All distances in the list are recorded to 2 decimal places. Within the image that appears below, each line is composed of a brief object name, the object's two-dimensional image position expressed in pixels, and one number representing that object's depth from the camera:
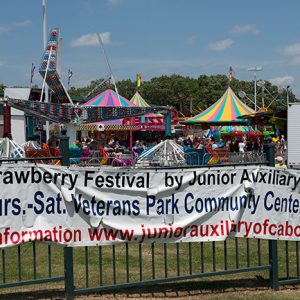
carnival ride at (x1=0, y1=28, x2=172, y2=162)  19.19
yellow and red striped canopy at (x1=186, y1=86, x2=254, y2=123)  31.98
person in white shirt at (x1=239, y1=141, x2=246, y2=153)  27.36
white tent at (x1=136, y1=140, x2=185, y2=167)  17.36
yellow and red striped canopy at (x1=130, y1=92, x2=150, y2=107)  41.86
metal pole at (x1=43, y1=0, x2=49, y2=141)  33.56
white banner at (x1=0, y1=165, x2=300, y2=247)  5.18
